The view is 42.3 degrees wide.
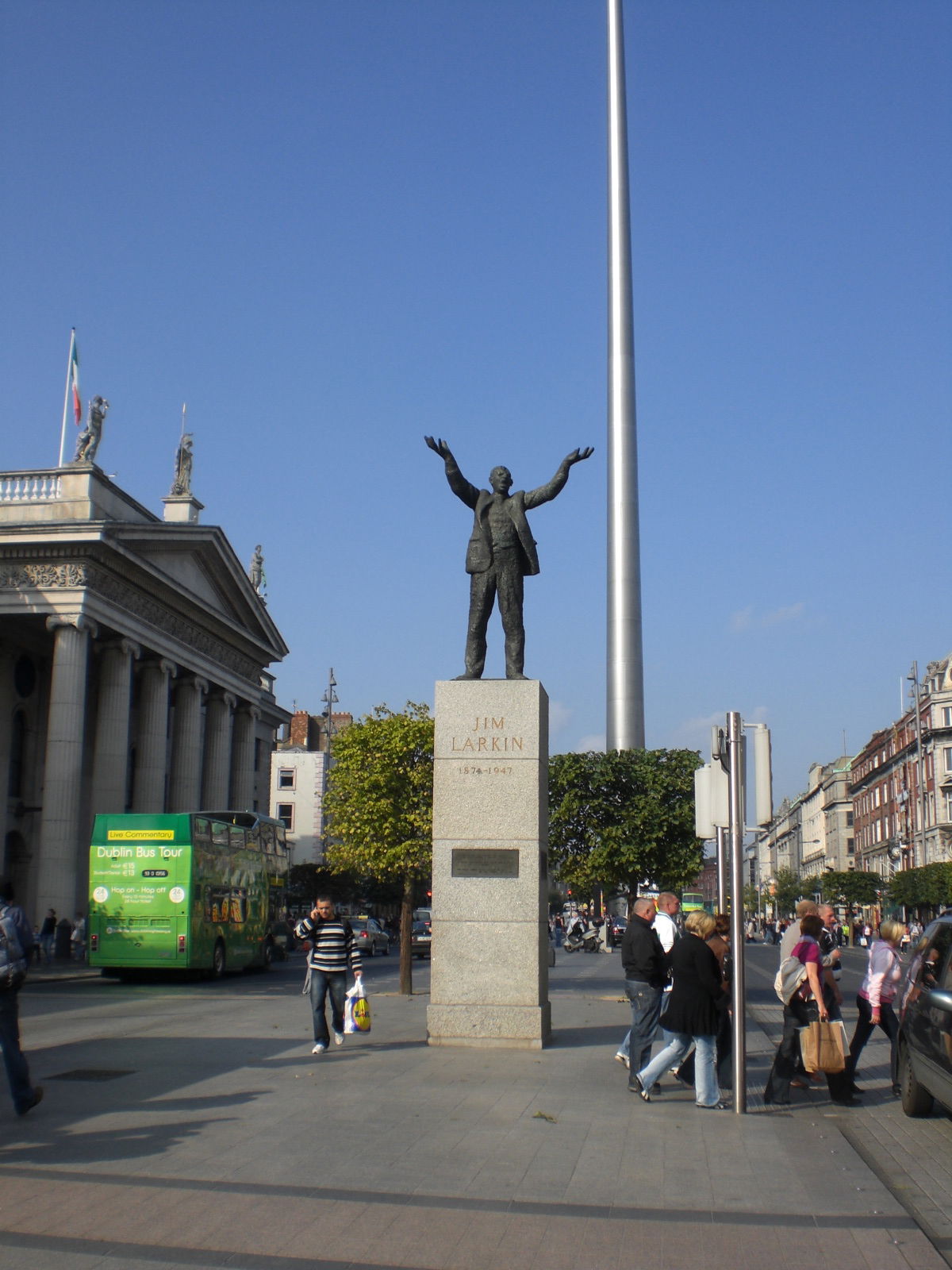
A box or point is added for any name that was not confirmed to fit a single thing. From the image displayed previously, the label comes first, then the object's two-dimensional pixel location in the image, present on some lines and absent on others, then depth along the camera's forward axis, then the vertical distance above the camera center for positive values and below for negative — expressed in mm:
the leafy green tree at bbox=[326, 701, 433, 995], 27984 +1468
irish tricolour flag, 45875 +17255
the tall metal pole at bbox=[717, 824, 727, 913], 24469 -316
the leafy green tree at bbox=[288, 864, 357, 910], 73375 -1807
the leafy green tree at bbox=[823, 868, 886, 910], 88125 -1893
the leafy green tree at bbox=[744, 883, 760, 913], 158250 -5269
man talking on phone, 14203 -1223
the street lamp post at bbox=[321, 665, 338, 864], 94562 +12182
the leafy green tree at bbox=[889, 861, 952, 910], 65019 -1385
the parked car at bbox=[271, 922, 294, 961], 38188 -2717
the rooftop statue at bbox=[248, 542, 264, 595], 67062 +15308
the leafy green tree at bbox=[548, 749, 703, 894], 30094 +1006
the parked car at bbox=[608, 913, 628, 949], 59159 -3519
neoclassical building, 41375 +7488
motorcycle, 52625 -3544
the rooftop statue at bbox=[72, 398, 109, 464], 44062 +14749
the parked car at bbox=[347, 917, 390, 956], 48500 -3375
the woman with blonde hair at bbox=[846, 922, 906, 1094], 12562 -1347
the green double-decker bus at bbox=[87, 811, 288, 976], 28797 -905
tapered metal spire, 55781 +17604
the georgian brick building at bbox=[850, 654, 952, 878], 86625 +5841
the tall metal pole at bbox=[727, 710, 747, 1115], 10750 -1158
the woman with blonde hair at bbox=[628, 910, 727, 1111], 10445 -1293
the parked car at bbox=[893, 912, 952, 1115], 9523 -1356
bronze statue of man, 15266 +3788
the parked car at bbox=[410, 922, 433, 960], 51031 -3578
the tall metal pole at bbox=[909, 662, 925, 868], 76500 +5708
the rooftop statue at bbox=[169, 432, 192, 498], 53531 +16575
